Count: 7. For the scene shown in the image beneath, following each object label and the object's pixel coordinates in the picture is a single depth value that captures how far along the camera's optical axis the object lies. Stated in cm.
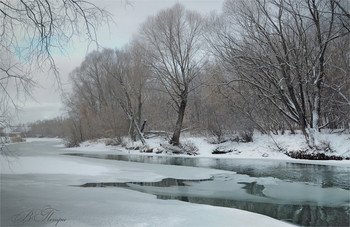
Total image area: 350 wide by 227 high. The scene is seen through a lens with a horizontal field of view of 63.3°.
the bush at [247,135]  2232
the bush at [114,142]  3250
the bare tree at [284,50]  1720
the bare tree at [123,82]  2888
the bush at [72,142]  3916
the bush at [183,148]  2314
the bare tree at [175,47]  2438
